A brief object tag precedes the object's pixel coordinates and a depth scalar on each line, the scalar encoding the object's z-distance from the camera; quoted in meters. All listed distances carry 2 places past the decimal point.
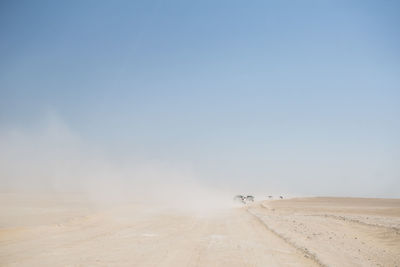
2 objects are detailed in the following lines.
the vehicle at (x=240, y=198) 69.68
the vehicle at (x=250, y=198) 76.56
